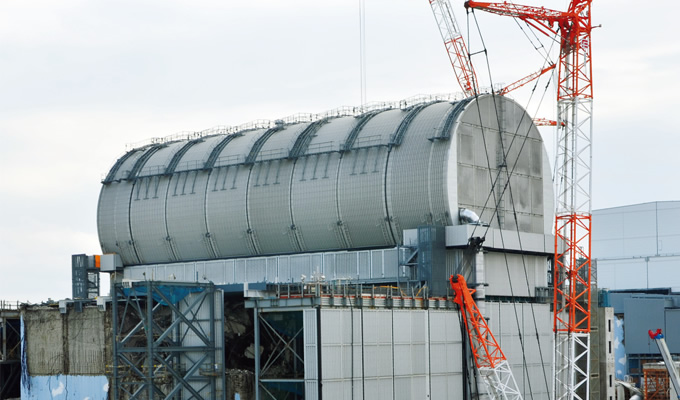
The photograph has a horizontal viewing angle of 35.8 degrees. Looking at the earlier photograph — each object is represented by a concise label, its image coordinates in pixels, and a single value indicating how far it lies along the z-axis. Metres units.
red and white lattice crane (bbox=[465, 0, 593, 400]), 103.06
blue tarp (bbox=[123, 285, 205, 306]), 88.56
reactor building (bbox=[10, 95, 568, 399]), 85.75
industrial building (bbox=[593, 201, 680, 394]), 179.88
